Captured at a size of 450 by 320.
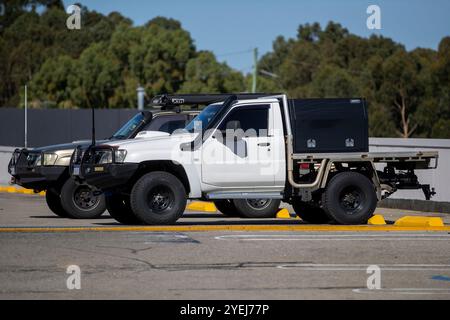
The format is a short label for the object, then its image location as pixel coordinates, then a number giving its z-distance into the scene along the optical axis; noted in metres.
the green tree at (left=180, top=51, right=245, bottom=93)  92.00
